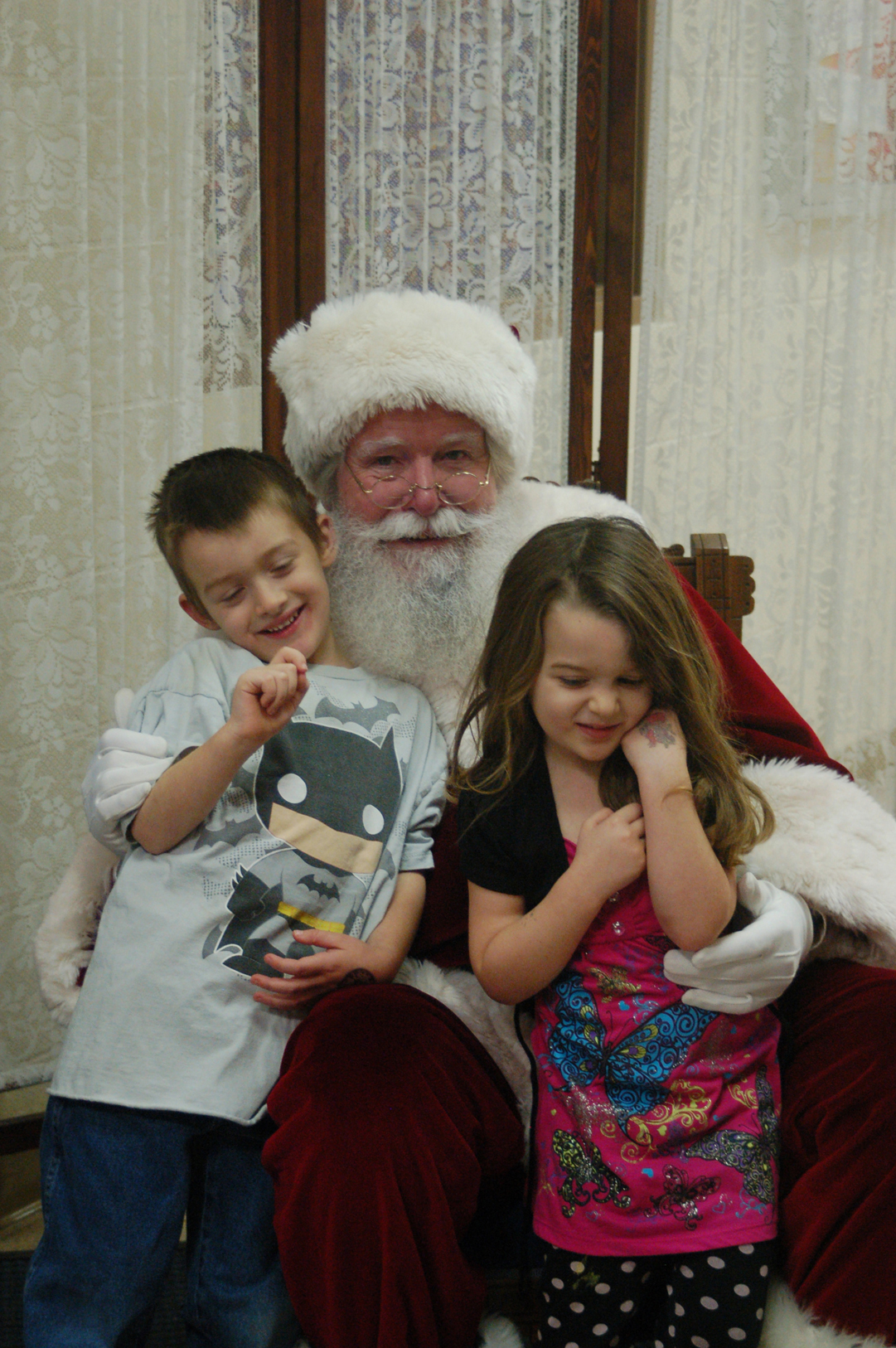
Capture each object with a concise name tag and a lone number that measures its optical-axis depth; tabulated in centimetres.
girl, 125
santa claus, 123
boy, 136
